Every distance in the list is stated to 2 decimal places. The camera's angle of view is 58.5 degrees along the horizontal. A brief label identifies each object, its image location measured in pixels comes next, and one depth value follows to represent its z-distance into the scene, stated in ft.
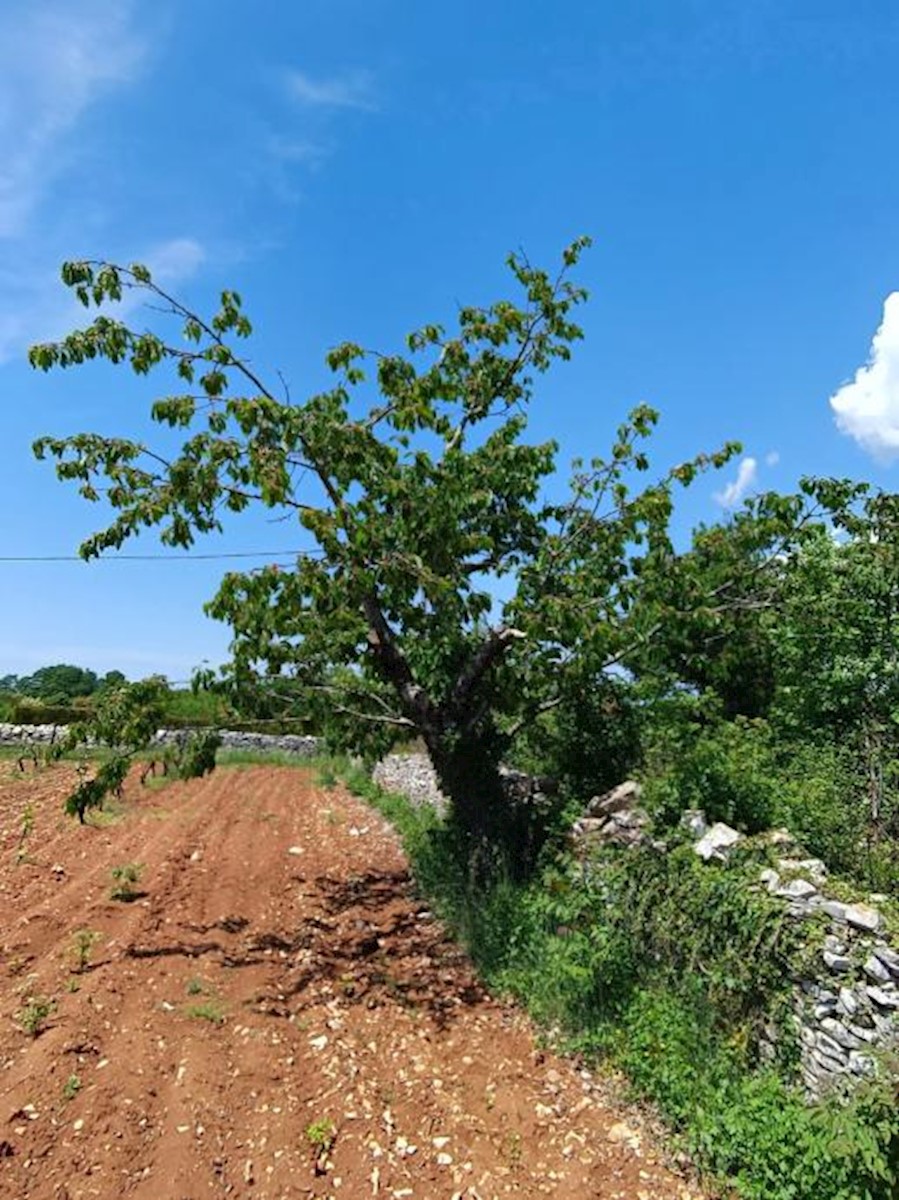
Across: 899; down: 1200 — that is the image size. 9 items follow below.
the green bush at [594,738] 32.83
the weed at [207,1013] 20.01
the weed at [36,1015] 18.53
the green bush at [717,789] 22.40
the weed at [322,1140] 14.74
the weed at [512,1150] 15.08
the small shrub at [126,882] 28.37
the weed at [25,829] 33.68
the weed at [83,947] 22.11
